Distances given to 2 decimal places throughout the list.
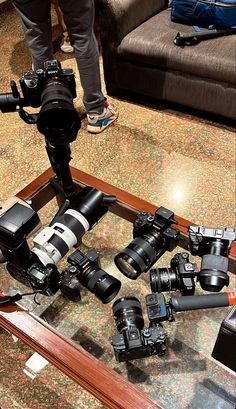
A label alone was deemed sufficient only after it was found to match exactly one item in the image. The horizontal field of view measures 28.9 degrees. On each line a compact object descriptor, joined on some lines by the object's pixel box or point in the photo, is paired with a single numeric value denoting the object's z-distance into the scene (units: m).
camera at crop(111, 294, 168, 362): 1.14
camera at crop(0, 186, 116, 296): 1.22
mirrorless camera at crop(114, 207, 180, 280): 1.31
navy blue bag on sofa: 2.00
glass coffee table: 1.14
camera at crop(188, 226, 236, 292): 1.19
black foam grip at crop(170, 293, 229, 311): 1.13
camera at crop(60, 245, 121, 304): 1.28
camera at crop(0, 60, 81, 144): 1.22
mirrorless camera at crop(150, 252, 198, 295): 1.24
